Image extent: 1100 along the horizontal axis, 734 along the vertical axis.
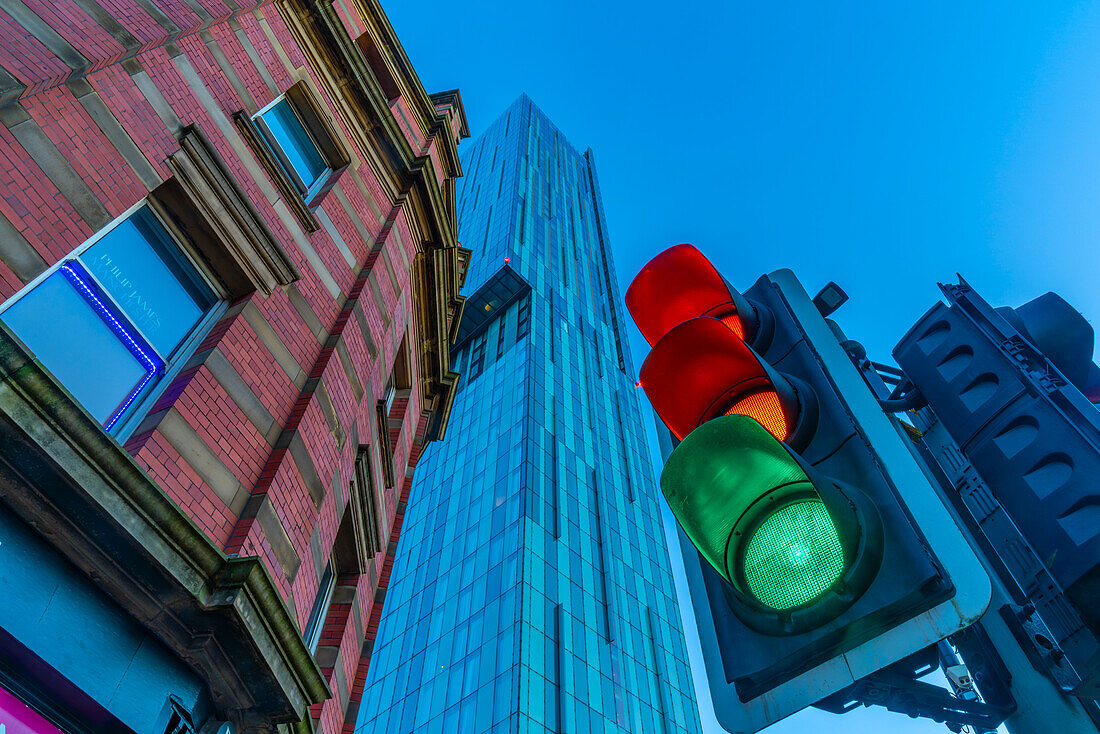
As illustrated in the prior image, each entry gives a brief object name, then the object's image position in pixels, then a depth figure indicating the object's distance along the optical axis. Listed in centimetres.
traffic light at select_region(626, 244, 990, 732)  237
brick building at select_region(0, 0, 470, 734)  406
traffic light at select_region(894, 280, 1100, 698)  226
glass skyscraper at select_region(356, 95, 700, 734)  3120
